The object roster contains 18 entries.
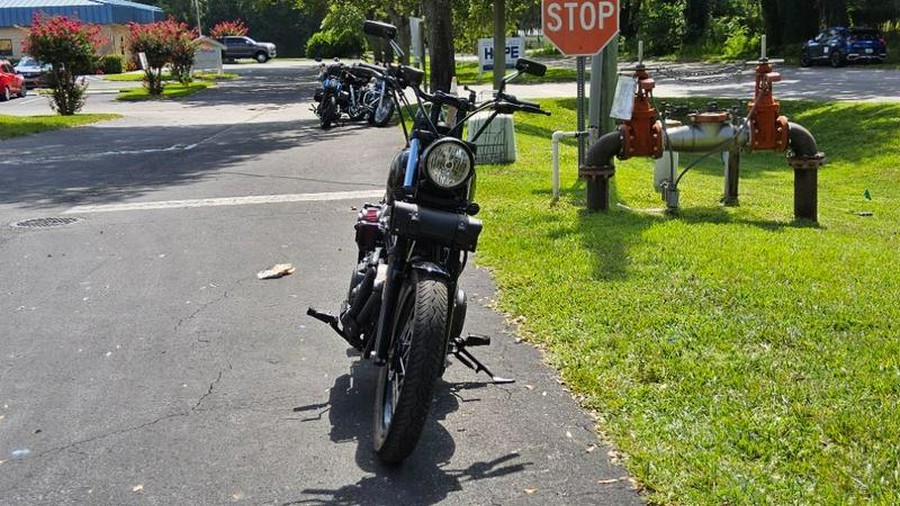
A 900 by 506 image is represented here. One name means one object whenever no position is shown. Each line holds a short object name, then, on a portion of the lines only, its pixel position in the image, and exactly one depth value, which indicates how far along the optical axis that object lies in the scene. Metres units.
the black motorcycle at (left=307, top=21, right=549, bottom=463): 3.73
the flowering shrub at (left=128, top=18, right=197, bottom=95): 33.88
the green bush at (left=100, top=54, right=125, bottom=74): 57.09
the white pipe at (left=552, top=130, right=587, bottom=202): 9.90
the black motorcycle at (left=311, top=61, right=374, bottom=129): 19.69
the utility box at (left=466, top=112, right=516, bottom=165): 13.32
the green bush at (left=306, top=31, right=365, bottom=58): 69.94
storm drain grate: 9.50
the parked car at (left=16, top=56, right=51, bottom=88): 44.15
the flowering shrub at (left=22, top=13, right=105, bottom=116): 23.95
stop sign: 10.07
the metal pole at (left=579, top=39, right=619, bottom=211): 11.80
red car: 35.59
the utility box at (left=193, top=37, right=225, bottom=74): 50.94
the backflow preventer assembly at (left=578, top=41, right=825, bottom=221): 8.73
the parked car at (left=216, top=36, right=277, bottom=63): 77.62
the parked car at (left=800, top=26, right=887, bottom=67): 36.53
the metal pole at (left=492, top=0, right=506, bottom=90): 26.73
